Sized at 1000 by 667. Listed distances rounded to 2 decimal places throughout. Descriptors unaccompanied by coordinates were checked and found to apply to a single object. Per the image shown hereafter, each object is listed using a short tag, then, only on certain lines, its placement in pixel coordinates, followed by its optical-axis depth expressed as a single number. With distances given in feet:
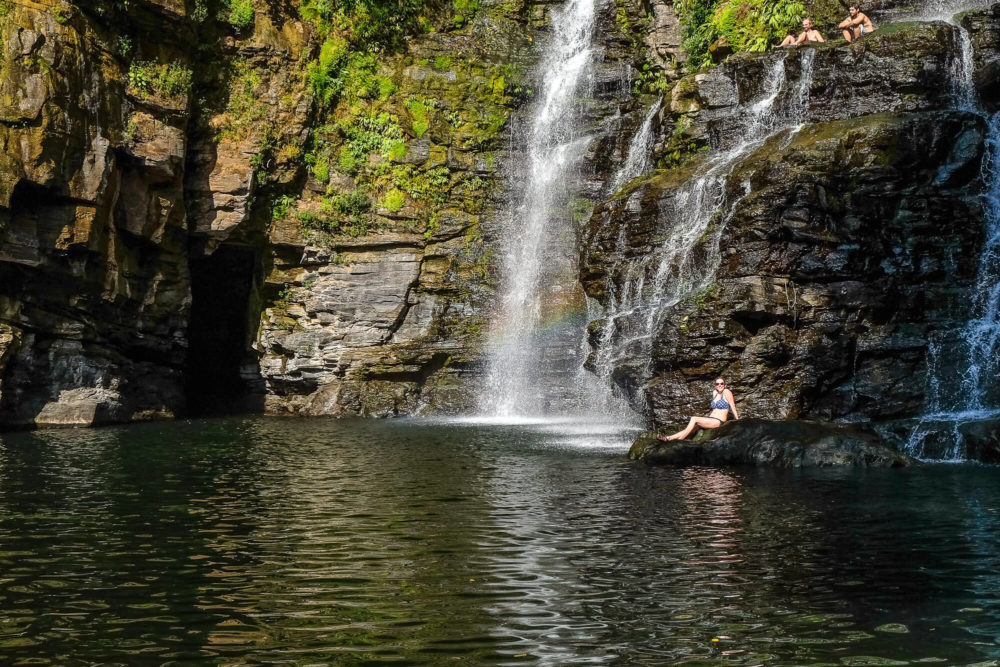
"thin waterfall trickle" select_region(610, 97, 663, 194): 86.84
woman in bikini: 53.36
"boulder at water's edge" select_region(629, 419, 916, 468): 47.44
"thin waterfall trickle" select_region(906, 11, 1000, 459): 57.00
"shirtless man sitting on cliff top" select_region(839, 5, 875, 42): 82.74
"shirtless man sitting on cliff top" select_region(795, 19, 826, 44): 83.35
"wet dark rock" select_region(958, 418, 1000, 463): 48.52
